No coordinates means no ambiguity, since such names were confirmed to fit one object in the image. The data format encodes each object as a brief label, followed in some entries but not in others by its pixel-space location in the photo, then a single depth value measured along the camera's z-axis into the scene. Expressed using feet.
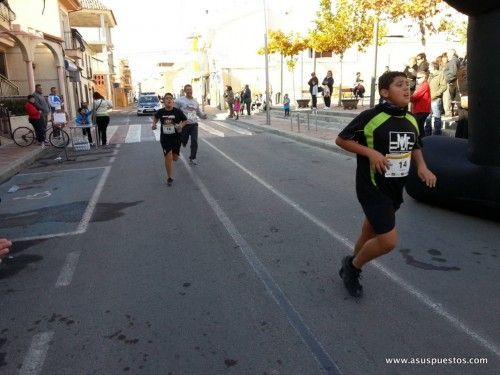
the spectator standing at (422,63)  33.48
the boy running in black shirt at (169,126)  29.45
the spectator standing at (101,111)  50.35
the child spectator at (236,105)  93.22
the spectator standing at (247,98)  99.66
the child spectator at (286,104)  86.12
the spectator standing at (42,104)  54.70
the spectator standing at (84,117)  50.06
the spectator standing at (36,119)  51.19
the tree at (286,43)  102.78
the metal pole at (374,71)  51.96
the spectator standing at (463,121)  26.40
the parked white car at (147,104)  125.18
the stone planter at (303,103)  97.71
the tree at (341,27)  77.41
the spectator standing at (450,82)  38.96
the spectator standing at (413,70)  38.17
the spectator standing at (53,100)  61.05
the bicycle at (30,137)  50.44
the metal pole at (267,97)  74.08
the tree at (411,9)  52.80
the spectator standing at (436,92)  35.76
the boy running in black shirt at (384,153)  11.21
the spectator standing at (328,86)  76.74
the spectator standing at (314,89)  75.95
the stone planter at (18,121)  62.80
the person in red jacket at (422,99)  32.27
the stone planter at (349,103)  72.64
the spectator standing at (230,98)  95.91
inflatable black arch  17.67
